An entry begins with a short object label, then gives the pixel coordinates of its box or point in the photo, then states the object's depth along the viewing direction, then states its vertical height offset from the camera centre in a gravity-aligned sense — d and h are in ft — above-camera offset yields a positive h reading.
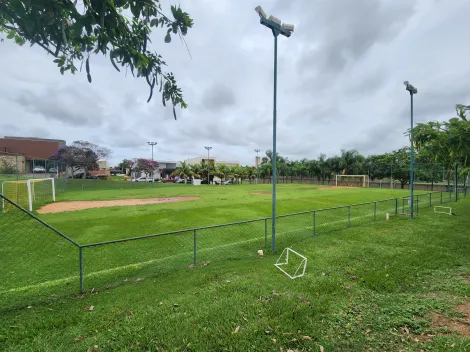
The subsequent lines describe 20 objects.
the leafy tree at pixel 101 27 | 6.39 +4.38
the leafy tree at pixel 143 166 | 216.62 +6.39
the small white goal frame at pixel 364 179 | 151.67 -3.67
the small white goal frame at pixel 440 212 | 44.97 -7.36
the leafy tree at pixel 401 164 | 143.65 +5.88
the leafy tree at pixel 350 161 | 172.45 +9.09
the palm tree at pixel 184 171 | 194.18 +1.79
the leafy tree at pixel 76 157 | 165.01 +10.94
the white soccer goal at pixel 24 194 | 55.07 -5.39
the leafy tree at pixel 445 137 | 25.67 +4.31
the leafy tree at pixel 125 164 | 256.27 +10.42
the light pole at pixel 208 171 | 196.38 +1.45
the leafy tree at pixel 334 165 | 180.55 +6.31
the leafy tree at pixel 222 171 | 200.73 +1.98
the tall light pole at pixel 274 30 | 20.36 +12.73
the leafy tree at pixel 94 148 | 176.82 +18.94
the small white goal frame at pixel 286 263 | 17.74 -7.51
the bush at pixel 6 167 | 62.18 +1.53
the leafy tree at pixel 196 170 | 195.73 +2.65
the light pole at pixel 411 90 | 37.27 +13.05
